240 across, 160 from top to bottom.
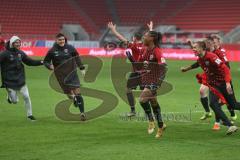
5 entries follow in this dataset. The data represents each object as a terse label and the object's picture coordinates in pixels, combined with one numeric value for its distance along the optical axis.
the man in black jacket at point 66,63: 14.48
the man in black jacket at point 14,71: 13.97
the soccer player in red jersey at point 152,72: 11.64
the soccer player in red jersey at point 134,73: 14.90
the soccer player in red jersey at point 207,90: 12.45
